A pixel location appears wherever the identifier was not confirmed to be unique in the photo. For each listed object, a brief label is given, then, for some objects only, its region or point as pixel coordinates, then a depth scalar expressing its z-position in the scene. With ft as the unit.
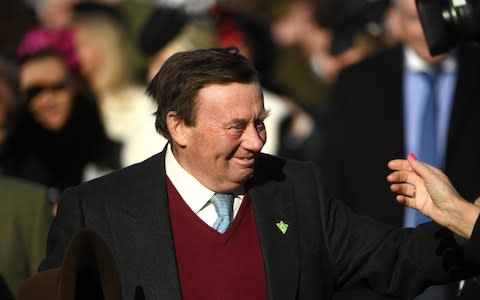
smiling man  37.78
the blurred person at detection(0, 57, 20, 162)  56.54
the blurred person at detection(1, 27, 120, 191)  61.05
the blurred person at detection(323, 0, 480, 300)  53.01
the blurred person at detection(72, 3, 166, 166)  67.00
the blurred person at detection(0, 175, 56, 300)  46.01
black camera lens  41.47
